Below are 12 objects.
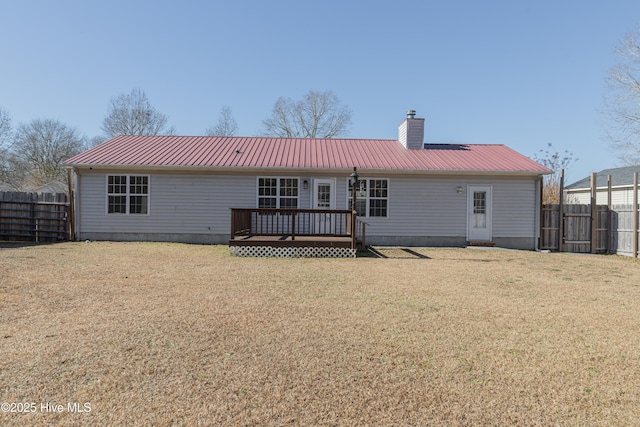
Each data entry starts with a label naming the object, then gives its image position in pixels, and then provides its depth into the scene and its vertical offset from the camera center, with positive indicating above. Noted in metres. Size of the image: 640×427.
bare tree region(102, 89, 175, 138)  37.16 +7.67
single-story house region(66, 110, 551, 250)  13.91 +0.30
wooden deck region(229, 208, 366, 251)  10.97 -0.85
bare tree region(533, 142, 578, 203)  30.59 +2.00
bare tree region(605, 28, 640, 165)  21.62 +5.10
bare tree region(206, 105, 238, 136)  39.75 +7.49
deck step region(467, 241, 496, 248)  13.95 -1.32
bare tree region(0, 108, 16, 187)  33.09 +3.32
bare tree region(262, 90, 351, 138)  35.97 +7.40
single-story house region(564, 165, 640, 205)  22.66 +1.20
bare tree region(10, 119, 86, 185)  39.78 +5.49
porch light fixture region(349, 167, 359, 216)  11.16 +0.66
